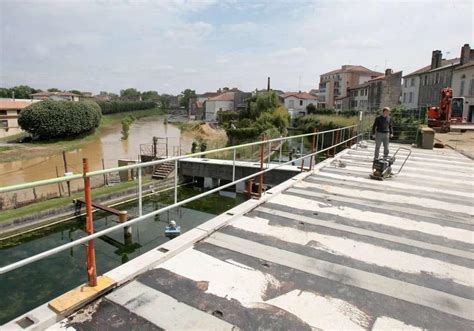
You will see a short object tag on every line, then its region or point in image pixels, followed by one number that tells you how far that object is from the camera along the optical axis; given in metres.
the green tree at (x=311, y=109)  60.93
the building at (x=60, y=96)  68.14
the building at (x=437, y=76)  33.97
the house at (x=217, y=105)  74.06
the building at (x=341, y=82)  70.44
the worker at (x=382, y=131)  8.07
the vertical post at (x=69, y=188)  14.55
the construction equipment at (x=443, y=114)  19.22
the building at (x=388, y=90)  50.28
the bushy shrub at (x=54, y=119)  34.06
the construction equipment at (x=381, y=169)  7.15
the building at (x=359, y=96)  55.99
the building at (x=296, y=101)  71.50
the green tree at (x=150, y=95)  139.38
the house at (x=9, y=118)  38.51
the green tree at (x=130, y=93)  134.55
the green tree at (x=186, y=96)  115.19
